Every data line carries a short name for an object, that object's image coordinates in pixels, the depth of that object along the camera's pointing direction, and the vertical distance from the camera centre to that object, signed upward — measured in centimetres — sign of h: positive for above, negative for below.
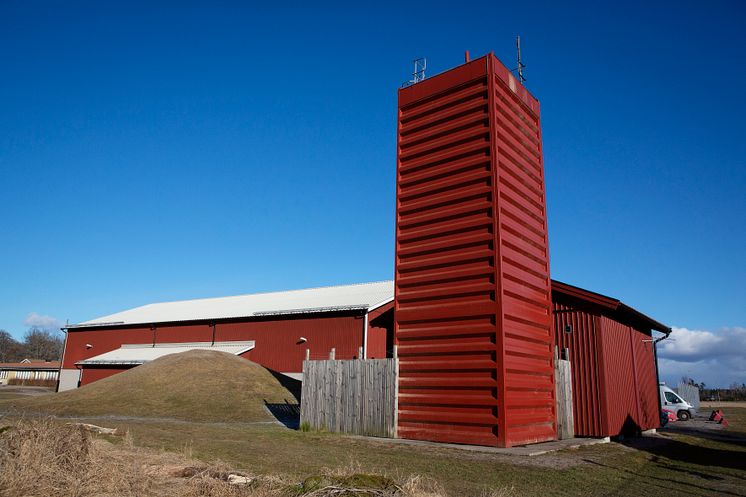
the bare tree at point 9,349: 11187 +517
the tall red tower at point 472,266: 1368 +316
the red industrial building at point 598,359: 1641 +90
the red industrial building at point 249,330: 2822 +293
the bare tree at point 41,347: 11694 +601
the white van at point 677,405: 3083 -80
